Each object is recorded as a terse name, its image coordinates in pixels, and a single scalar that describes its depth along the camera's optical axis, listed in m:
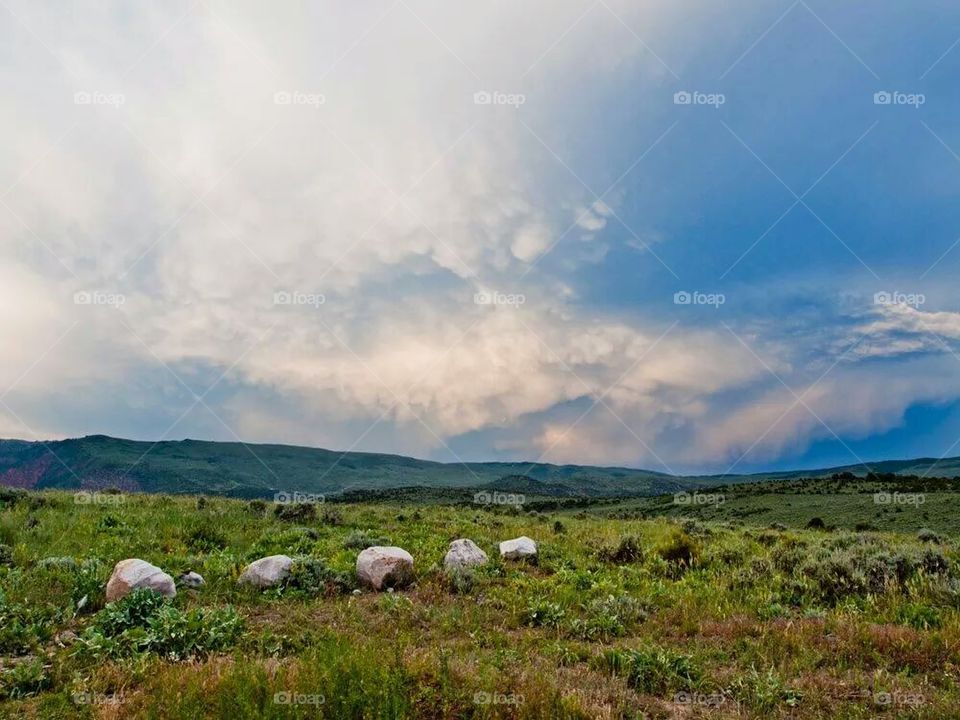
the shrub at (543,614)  10.44
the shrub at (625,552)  16.16
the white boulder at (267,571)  11.94
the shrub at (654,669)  7.63
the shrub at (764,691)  7.00
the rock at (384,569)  12.33
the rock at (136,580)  10.50
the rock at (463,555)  13.86
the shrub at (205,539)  15.48
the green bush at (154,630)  8.33
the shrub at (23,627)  8.65
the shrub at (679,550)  15.88
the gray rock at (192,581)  11.81
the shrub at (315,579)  11.80
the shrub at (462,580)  12.30
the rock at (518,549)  15.37
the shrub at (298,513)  20.83
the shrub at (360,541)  16.00
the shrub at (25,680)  7.30
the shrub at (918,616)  9.80
